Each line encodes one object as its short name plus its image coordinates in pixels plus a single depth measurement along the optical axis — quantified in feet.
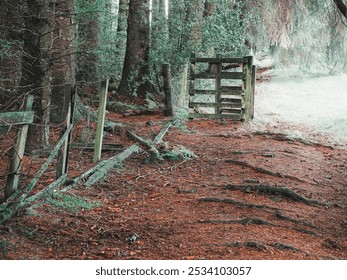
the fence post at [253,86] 43.62
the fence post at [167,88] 42.11
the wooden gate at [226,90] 43.47
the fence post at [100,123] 25.22
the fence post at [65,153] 19.94
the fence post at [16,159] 15.96
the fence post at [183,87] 47.11
